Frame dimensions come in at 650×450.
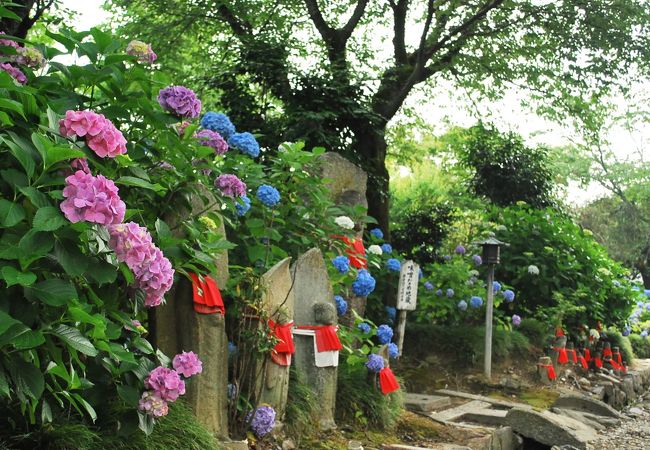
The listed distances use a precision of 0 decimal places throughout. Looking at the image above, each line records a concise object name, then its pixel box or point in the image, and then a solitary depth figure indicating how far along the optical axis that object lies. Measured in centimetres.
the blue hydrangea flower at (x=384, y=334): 555
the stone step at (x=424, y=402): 636
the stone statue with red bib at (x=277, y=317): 392
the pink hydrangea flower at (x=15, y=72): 254
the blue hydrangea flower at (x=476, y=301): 861
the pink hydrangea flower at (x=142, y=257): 208
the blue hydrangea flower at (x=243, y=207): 396
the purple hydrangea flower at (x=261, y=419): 369
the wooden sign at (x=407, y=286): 715
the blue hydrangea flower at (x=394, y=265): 753
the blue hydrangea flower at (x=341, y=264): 513
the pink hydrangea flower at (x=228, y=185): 347
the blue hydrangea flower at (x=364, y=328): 548
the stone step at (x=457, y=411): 603
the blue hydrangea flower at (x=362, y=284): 535
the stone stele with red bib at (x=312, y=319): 451
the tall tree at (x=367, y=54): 861
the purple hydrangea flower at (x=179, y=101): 295
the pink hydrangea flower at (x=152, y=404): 259
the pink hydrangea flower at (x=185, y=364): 285
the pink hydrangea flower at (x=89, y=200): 188
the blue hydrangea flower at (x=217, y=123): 440
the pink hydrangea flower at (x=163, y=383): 262
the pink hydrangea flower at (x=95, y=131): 215
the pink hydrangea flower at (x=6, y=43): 267
